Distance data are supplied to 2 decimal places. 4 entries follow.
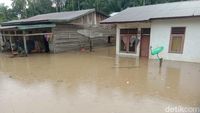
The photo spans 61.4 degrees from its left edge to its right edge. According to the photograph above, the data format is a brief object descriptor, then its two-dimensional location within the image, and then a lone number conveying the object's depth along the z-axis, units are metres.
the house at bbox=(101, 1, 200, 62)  9.31
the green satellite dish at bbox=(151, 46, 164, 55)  8.91
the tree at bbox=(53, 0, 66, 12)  36.81
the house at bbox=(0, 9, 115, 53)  13.61
